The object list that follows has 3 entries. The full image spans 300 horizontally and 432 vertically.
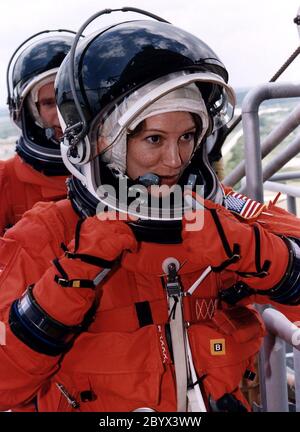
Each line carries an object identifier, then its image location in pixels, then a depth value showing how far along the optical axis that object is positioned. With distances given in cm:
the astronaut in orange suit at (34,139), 309
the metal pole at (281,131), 262
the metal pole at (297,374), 250
